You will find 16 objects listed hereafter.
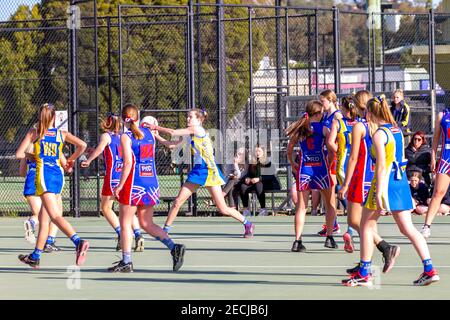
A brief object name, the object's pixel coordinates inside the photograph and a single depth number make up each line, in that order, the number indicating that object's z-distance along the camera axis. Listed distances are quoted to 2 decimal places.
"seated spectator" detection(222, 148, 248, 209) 22.38
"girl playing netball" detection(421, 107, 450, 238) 14.47
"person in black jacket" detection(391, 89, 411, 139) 19.41
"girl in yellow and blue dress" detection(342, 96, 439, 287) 10.75
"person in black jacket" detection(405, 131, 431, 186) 21.44
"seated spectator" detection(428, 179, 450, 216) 21.45
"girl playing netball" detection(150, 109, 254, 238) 15.98
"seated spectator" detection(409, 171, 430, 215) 21.17
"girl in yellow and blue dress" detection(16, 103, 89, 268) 13.05
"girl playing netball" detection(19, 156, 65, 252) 13.45
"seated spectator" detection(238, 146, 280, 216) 22.19
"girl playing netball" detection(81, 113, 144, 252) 14.80
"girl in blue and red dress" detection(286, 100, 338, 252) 14.55
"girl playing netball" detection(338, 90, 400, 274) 11.64
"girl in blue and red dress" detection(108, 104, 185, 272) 12.41
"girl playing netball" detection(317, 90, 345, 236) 14.57
